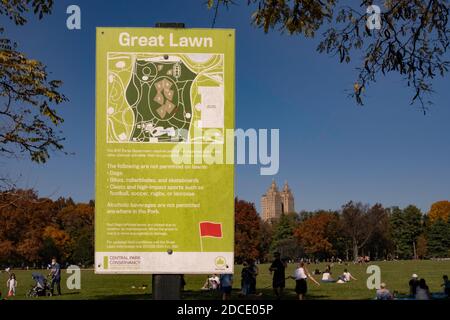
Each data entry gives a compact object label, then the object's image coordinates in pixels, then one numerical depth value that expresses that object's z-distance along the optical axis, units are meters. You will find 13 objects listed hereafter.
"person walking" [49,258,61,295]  30.14
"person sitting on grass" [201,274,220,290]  34.59
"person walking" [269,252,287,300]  25.39
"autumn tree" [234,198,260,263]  110.56
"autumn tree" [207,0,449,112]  10.02
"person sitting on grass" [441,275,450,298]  25.78
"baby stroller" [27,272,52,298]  30.53
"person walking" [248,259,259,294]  29.48
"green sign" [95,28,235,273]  4.36
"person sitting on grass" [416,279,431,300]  20.94
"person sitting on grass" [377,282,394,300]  21.56
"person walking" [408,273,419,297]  23.33
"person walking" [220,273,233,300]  24.74
